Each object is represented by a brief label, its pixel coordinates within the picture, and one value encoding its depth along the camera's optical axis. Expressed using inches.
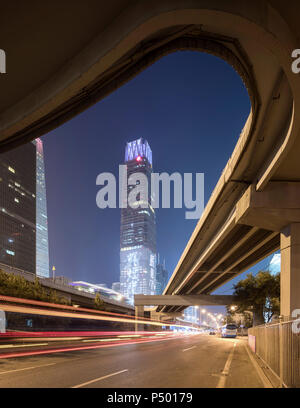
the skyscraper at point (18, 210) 5580.7
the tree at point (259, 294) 2071.9
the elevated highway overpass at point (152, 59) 277.3
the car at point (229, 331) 1984.5
